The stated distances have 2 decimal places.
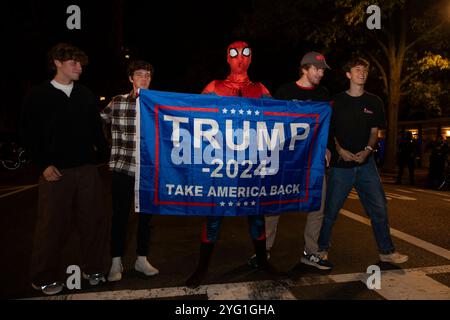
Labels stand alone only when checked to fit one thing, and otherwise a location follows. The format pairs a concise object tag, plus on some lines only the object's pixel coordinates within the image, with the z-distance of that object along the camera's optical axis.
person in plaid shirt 4.09
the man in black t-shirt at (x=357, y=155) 4.54
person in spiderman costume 4.29
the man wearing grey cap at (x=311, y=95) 4.45
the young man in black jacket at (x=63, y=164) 3.76
